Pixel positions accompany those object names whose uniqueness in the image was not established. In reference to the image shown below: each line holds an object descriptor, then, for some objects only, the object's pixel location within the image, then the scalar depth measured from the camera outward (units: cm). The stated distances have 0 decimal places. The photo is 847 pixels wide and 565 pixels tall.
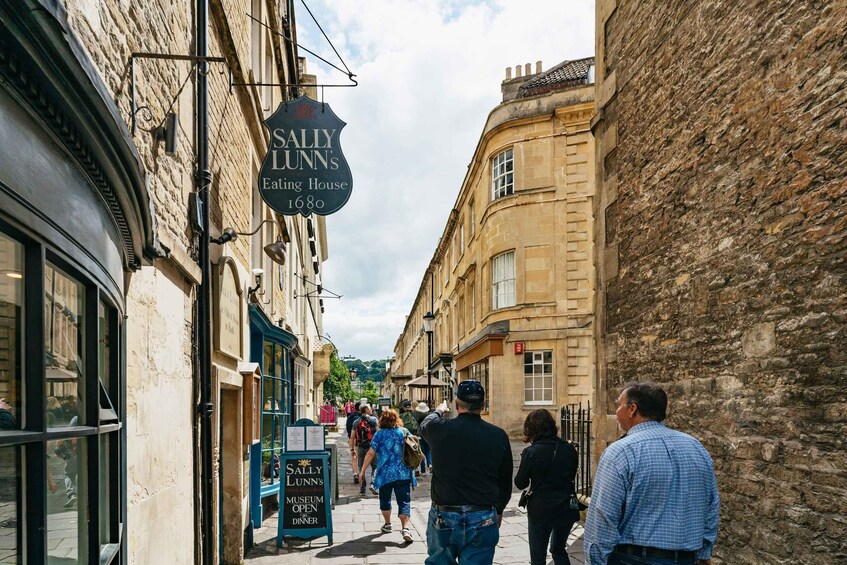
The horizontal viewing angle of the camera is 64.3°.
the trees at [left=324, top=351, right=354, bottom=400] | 5952
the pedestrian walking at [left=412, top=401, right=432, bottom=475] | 1412
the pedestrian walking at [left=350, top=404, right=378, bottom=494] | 1147
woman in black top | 536
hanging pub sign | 716
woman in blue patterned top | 802
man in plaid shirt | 327
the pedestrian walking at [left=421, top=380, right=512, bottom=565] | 438
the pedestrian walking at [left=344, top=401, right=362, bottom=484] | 1302
